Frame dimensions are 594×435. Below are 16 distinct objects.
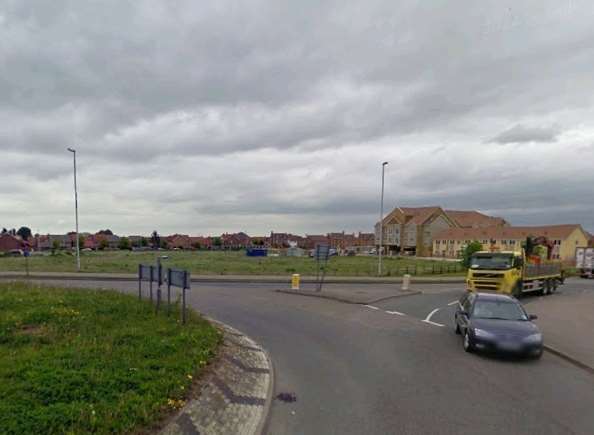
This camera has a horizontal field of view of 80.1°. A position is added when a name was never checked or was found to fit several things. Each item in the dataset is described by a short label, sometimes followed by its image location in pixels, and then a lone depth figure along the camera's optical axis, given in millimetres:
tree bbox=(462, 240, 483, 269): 35438
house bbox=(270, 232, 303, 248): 148650
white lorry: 35828
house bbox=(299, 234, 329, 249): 143550
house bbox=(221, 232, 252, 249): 141250
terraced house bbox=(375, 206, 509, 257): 83688
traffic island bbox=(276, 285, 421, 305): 15328
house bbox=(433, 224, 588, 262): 64062
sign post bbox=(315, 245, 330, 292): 17703
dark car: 7230
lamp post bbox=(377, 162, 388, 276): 26919
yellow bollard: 18328
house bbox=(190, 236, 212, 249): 136375
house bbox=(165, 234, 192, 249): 132525
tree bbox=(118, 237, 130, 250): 120150
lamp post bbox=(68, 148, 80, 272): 25367
